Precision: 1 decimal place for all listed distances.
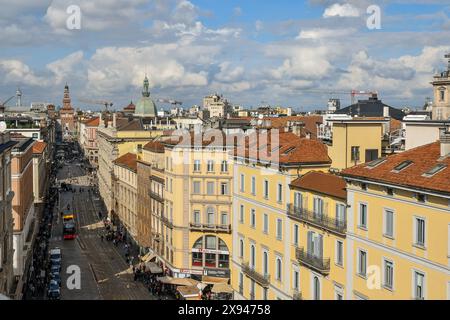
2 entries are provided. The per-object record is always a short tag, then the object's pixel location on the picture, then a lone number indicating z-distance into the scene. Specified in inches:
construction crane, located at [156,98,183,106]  7199.3
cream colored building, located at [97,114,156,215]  3312.0
